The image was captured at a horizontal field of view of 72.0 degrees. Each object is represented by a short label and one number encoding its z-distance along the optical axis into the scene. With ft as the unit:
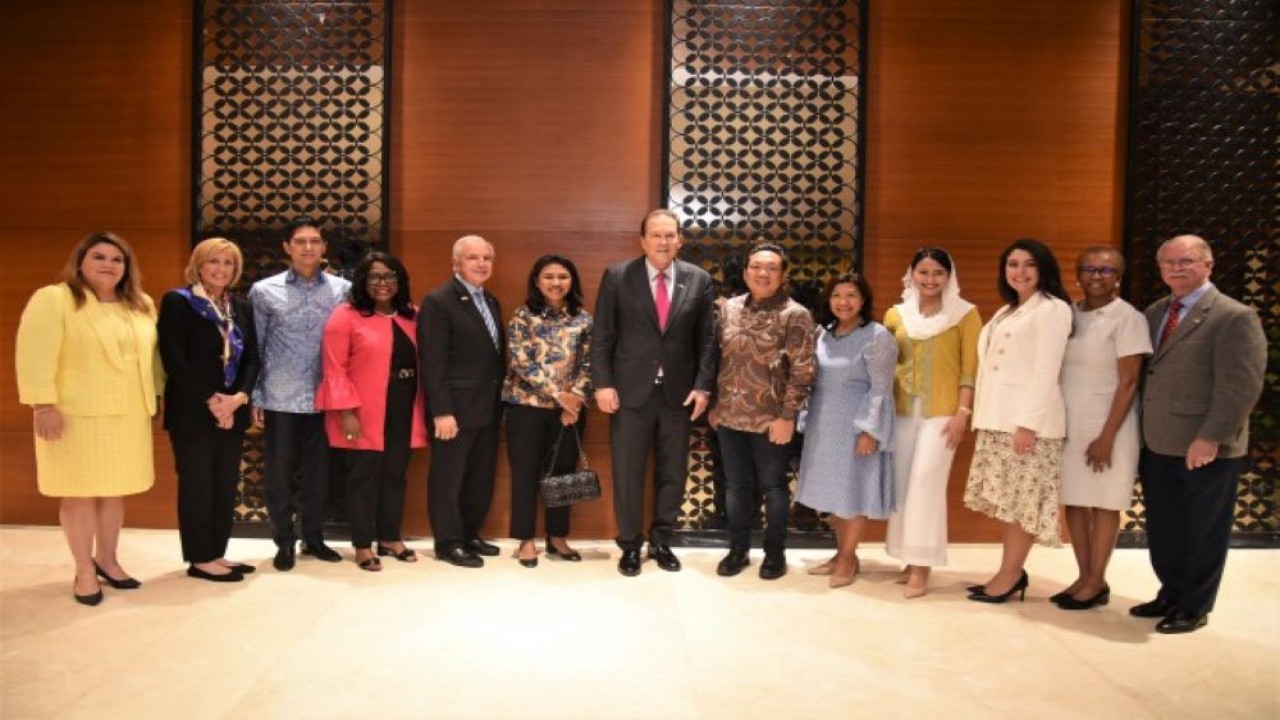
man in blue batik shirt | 14.20
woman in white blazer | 12.47
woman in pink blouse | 13.93
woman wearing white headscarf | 13.19
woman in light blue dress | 13.32
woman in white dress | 12.53
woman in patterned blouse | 14.56
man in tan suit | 11.62
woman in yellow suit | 12.01
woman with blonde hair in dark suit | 13.03
